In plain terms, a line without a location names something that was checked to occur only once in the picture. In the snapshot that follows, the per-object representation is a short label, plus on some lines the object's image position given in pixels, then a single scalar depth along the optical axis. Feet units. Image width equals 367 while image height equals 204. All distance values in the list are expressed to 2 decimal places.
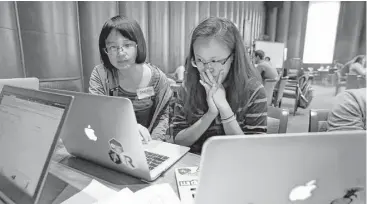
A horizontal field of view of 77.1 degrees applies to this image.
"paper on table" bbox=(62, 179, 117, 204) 2.01
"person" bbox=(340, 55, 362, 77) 22.43
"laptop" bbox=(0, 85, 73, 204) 1.68
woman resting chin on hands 3.30
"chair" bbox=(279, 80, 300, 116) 14.10
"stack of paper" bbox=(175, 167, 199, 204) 2.03
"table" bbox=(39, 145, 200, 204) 2.15
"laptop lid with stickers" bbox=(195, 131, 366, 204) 1.14
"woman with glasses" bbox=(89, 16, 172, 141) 4.22
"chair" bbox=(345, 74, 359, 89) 15.64
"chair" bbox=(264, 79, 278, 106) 11.44
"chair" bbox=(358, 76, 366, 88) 15.29
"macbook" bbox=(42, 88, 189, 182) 1.99
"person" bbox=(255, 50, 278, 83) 12.38
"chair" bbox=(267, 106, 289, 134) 3.93
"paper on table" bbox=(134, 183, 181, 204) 1.92
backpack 14.12
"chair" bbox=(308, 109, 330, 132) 3.88
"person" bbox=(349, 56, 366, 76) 18.70
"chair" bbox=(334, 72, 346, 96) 20.75
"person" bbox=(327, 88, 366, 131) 3.17
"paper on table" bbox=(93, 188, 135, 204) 1.86
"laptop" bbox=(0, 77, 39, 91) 2.82
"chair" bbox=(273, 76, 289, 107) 12.74
